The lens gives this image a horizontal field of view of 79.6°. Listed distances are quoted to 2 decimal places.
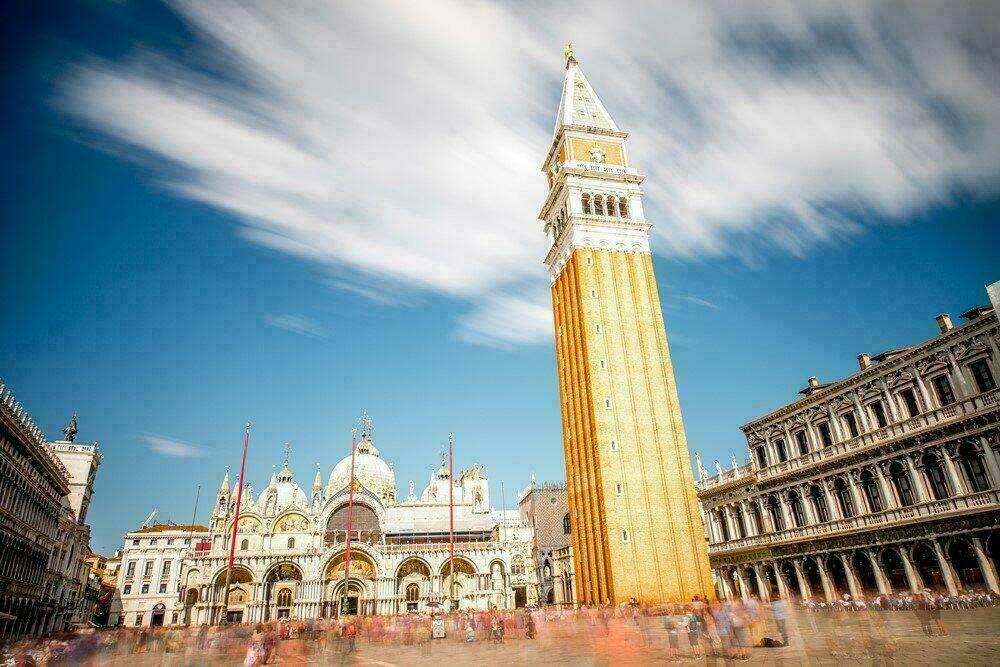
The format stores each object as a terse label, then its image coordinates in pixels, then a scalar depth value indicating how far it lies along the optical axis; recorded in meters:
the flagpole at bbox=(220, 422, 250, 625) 37.06
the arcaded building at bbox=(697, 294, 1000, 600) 25.41
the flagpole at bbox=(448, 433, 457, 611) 41.62
